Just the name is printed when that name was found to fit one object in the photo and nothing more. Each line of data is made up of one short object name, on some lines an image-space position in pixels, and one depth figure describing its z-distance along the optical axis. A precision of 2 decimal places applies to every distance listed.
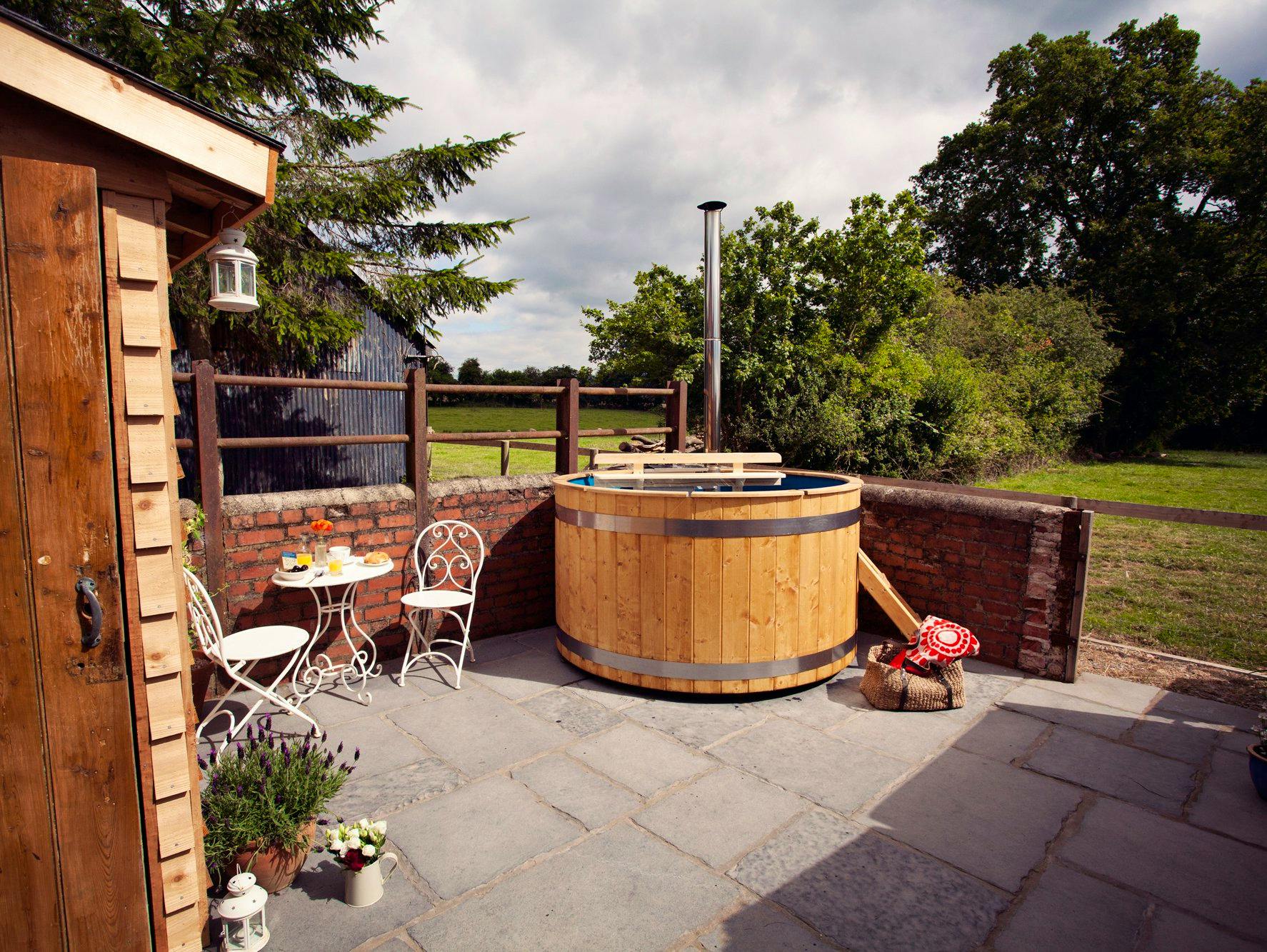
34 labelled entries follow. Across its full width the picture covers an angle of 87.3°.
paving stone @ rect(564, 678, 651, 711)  3.97
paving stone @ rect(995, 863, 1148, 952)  2.14
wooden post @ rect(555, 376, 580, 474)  5.51
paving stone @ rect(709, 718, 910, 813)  3.00
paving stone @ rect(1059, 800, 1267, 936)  2.33
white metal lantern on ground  2.02
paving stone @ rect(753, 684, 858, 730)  3.75
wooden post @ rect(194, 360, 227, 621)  3.67
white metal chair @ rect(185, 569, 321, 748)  3.05
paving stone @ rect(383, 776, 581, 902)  2.45
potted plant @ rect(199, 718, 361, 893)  2.23
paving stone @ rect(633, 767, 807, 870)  2.61
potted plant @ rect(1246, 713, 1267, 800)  2.96
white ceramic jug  2.25
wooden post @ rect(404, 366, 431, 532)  4.58
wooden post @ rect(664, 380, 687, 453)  6.51
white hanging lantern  2.96
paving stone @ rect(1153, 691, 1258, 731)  3.75
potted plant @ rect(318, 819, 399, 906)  2.23
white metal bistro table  3.83
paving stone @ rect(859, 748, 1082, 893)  2.56
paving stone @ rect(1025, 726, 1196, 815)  3.01
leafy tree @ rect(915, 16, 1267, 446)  21.08
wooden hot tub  3.83
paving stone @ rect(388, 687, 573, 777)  3.28
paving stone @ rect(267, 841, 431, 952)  2.12
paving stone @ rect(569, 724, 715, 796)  3.09
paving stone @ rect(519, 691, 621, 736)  3.63
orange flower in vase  3.86
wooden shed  1.67
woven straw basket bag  3.85
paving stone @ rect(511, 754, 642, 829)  2.82
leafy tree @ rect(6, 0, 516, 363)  6.93
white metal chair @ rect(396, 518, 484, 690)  4.18
